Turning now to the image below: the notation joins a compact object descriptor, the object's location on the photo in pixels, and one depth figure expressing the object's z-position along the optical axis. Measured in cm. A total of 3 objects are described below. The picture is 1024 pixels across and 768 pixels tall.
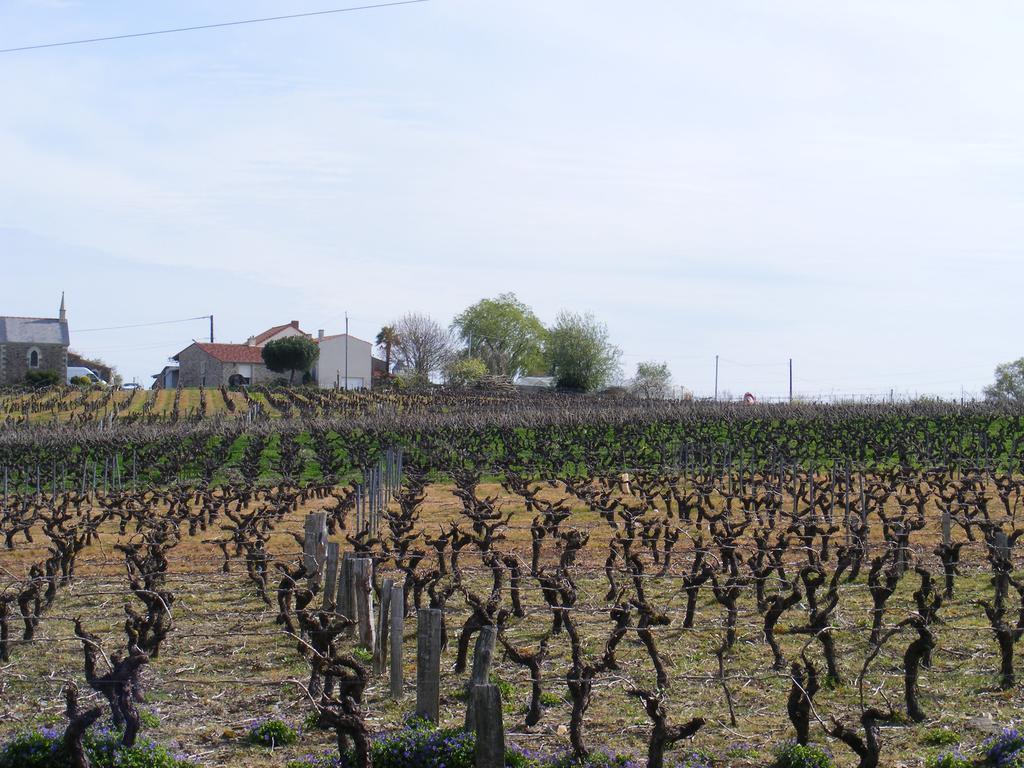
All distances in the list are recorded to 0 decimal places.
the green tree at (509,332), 9794
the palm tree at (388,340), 9116
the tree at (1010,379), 8025
